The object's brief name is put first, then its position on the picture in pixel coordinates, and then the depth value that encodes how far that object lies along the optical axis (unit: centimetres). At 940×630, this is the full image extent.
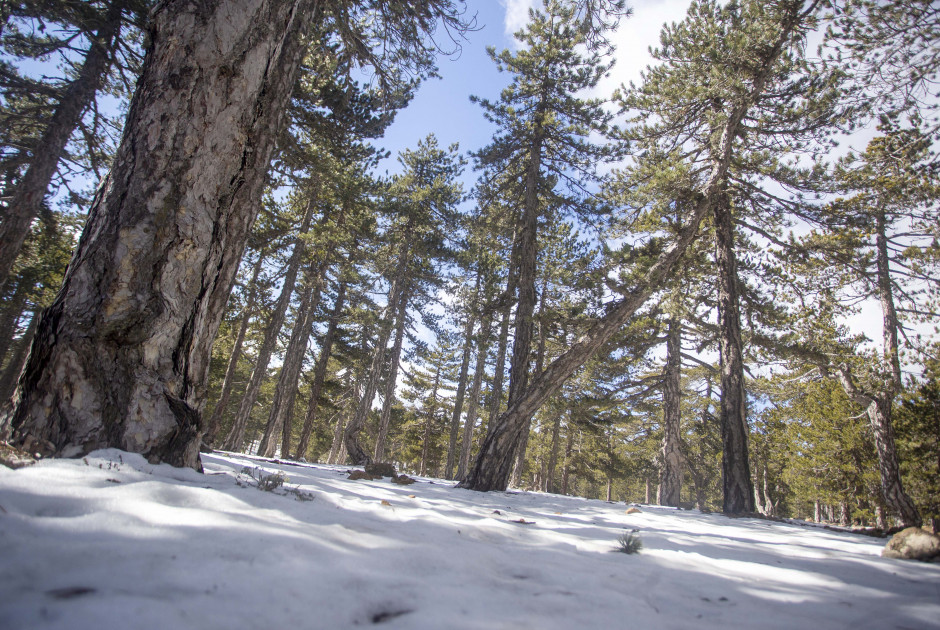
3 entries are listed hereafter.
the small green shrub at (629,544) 211
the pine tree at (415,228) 1325
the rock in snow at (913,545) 226
